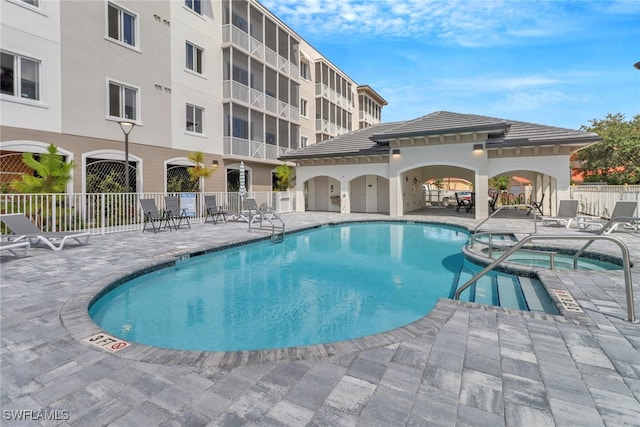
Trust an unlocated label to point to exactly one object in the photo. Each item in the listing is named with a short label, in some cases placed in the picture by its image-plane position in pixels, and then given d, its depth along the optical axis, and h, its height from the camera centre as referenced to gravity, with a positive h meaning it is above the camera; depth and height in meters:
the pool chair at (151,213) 11.57 -0.29
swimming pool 4.46 -1.63
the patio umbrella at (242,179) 16.44 +1.27
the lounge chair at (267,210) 16.69 -0.28
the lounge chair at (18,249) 6.73 -1.04
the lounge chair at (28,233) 8.04 -0.69
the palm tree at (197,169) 16.86 +1.85
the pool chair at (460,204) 20.67 +0.01
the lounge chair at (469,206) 19.89 -0.12
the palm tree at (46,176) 10.29 +0.92
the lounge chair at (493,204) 21.13 +0.00
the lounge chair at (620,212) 10.96 -0.27
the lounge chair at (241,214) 15.19 -0.42
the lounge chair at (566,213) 12.35 -0.35
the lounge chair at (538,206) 17.97 -0.12
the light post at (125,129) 12.15 +2.77
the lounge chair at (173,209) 12.60 -0.16
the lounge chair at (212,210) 14.70 -0.24
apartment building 11.59 +5.36
